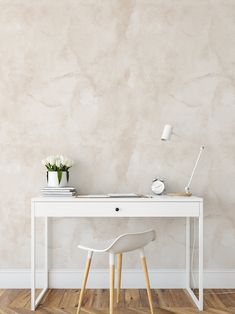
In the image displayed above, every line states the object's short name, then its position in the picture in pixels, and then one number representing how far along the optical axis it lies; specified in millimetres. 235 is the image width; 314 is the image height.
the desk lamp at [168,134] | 3287
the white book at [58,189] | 3168
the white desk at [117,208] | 3016
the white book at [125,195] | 3203
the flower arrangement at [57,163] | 3294
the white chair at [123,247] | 2639
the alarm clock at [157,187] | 3406
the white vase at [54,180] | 3277
